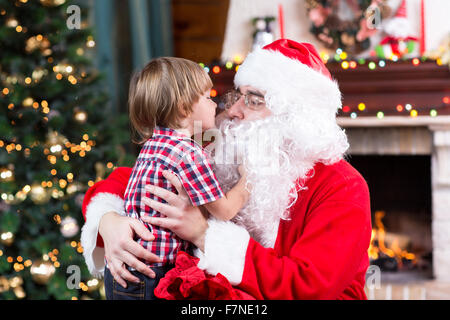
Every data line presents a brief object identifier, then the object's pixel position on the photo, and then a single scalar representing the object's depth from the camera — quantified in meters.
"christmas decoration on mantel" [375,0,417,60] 2.97
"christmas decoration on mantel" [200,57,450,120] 2.80
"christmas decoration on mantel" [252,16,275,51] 3.17
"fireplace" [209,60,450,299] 2.82
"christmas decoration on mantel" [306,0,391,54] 3.12
